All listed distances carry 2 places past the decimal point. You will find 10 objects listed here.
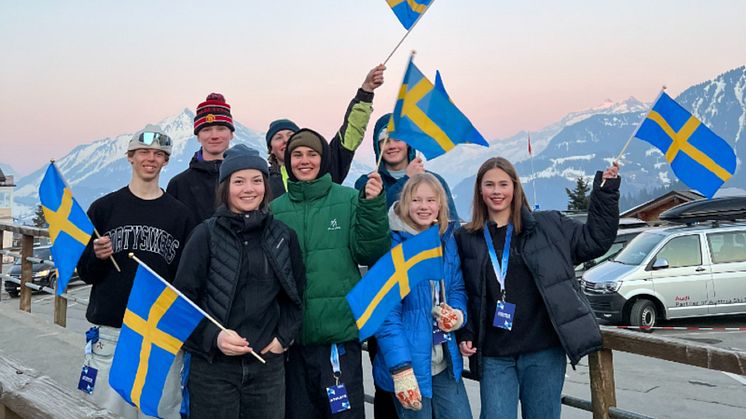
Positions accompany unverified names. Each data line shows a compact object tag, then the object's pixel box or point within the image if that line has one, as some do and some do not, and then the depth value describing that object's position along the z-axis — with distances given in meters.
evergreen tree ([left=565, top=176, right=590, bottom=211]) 47.44
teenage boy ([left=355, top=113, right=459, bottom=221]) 3.61
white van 11.41
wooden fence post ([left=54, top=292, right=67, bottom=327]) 7.13
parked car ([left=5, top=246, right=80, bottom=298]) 19.48
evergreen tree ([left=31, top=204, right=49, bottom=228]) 58.22
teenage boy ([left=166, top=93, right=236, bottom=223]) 3.83
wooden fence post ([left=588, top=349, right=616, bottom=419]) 3.08
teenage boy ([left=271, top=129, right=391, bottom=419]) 2.93
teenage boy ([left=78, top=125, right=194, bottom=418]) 3.32
